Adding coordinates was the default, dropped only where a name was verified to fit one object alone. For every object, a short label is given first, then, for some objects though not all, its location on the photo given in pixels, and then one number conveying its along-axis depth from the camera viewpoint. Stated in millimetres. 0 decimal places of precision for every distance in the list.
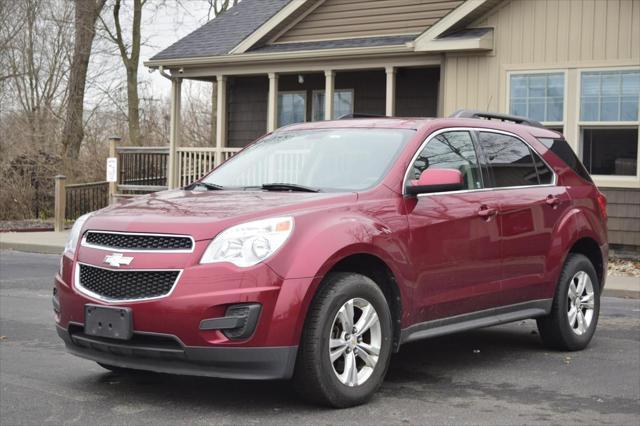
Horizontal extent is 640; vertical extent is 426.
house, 15711
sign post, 21391
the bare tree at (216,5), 38250
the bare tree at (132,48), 33656
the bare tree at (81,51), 32594
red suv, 5281
